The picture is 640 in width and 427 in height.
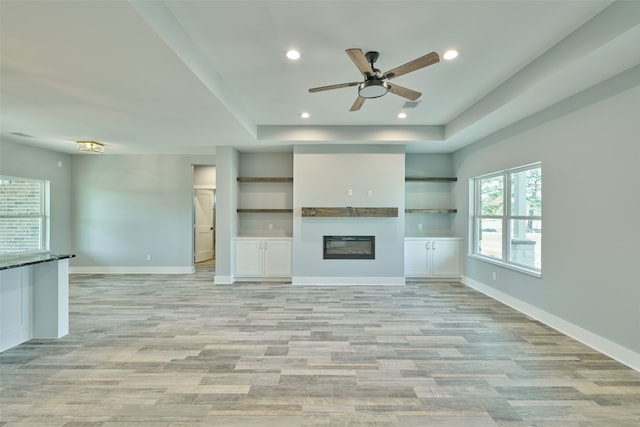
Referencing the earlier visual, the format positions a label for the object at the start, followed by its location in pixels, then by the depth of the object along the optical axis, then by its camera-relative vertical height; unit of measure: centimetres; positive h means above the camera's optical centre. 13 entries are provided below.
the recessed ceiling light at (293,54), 267 +155
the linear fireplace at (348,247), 553 -64
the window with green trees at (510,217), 389 -3
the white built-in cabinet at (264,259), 571 -91
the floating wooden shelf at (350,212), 537 +5
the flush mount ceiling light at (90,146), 510 +123
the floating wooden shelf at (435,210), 589 +11
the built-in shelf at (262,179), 595 +75
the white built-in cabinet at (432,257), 573 -85
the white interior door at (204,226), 766 -33
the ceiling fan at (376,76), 221 +124
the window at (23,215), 532 -4
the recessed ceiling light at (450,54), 270 +157
